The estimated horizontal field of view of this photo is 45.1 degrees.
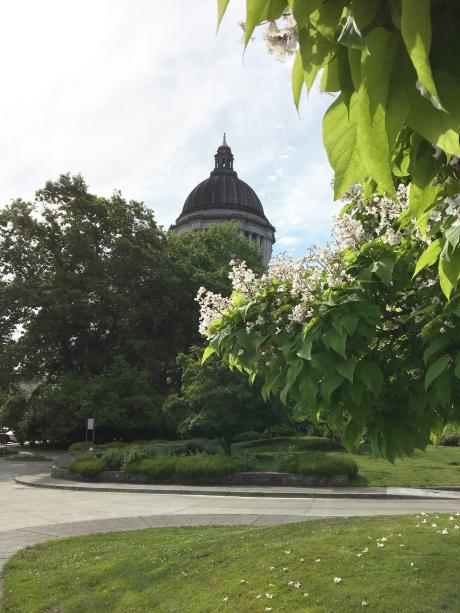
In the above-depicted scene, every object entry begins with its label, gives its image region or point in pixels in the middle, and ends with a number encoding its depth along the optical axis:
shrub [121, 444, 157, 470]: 24.91
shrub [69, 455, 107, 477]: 25.16
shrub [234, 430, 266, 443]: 38.31
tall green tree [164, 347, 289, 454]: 25.89
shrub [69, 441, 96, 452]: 33.37
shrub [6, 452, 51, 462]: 36.66
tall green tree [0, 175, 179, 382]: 41.16
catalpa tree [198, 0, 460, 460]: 1.10
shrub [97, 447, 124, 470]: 25.41
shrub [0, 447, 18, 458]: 41.46
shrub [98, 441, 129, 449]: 33.19
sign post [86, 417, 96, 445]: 30.97
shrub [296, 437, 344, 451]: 31.44
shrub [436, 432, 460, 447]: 33.16
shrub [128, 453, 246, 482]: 22.73
